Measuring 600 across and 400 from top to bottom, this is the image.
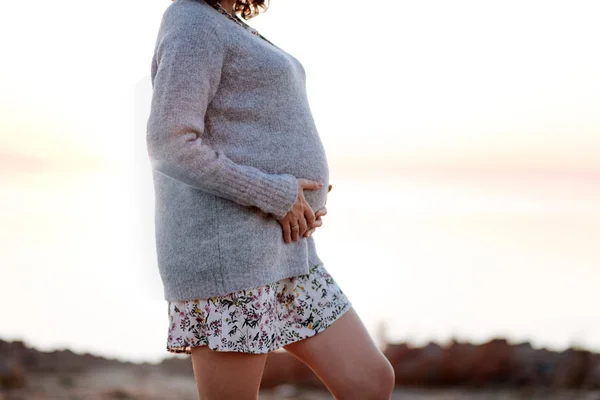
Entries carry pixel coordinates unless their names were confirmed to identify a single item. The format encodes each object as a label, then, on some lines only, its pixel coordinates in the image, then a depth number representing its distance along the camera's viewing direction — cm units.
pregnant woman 308
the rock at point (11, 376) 656
